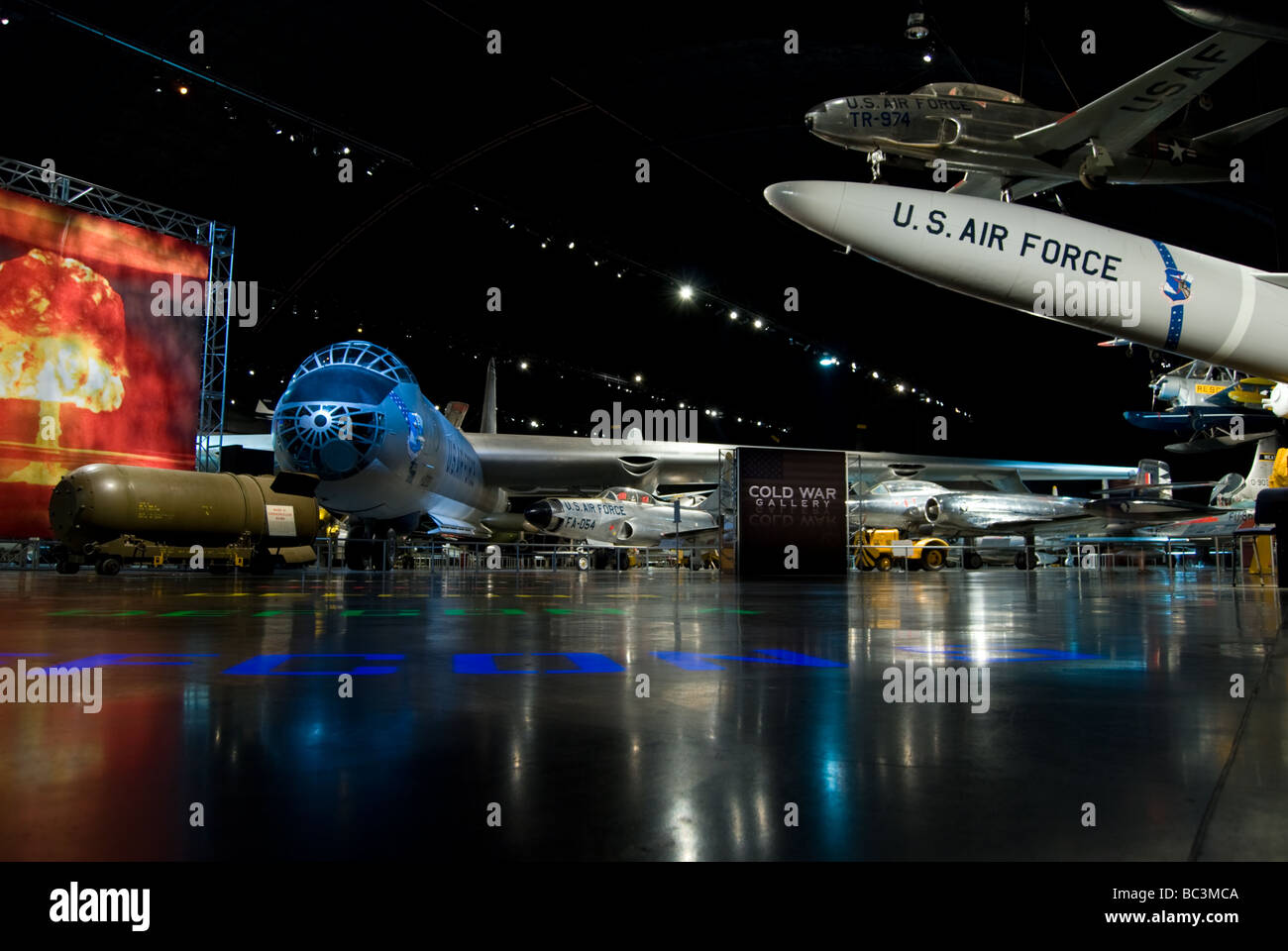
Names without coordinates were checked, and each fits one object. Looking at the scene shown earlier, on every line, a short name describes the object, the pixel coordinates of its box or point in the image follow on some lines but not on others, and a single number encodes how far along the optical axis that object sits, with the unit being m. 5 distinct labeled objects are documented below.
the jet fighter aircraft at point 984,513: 26.06
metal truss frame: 23.39
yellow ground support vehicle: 26.67
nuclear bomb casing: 18.83
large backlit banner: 21.41
